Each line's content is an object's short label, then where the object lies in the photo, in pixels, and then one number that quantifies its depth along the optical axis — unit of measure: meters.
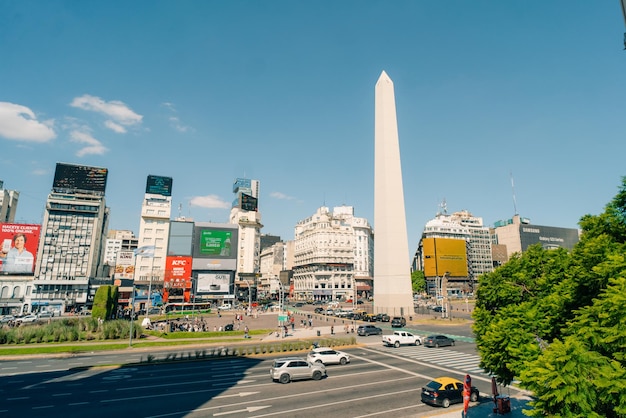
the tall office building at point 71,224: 102.25
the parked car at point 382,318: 56.34
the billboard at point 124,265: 92.69
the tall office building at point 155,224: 107.00
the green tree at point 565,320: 7.96
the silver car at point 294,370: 21.64
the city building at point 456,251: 139.25
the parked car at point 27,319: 56.71
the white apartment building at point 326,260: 130.00
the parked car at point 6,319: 57.68
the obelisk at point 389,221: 58.50
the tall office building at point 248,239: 132.38
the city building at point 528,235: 173.00
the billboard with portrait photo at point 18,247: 84.31
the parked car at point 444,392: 17.44
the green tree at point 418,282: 143.62
